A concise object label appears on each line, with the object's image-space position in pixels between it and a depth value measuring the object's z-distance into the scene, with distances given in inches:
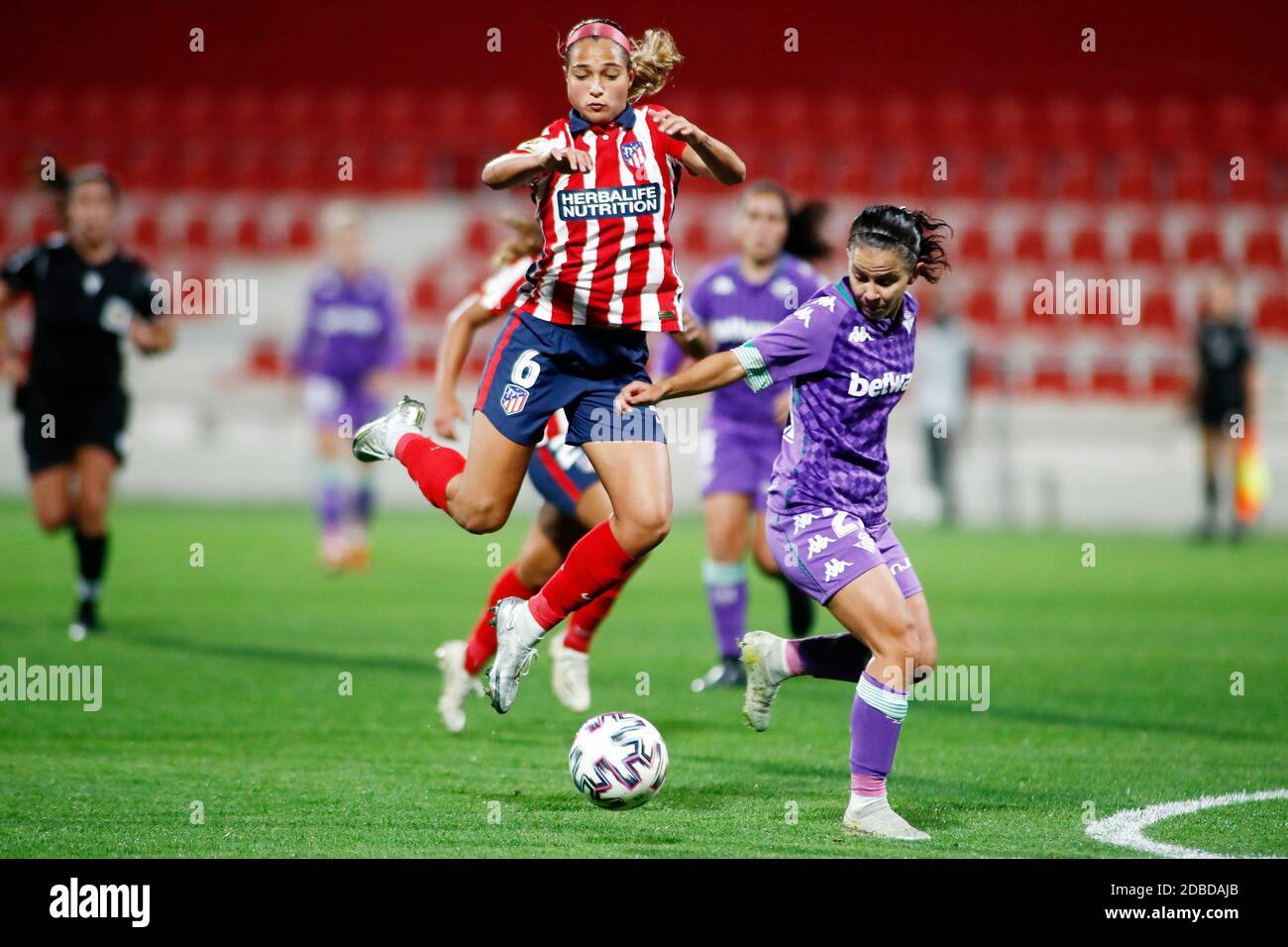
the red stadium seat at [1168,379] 800.3
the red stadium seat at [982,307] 858.8
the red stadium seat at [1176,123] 917.2
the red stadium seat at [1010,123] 923.4
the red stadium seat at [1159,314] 847.7
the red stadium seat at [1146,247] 865.5
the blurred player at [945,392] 704.4
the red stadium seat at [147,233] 903.4
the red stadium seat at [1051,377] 810.8
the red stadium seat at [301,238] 908.0
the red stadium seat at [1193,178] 890.1
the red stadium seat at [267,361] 826.8
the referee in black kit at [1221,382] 647.1
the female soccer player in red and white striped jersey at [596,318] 225.1
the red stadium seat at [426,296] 866.1
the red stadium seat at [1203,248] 868.0
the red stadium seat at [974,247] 875.9
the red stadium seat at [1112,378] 798.9
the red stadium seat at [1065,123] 919.0
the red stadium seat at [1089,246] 861.8
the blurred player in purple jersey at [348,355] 541.6
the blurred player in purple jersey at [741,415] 325.1
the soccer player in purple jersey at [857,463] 205.0
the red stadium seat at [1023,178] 897.5
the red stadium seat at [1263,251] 858.8
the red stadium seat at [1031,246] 872.3
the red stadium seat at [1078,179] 890.7
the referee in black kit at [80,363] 371.6
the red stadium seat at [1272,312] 841.5
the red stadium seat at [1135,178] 892.0
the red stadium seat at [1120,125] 917.2
